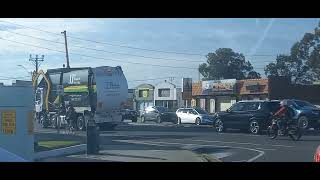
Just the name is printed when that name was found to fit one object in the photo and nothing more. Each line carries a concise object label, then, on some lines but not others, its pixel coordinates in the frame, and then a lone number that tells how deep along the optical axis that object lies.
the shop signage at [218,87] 41.53
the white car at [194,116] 35.19
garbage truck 28.34
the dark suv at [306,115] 25.11
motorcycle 21.48
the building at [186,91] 53.69
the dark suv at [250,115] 24.28
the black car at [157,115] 40.72
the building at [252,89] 36.09
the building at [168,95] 64.06
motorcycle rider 21.88
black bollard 15.57
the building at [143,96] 53.60
